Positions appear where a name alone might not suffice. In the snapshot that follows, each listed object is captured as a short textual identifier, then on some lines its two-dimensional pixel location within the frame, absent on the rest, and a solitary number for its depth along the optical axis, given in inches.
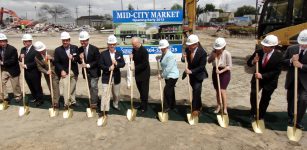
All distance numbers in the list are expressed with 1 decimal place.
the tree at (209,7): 3609.7
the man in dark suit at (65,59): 260.8
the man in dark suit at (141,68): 248.5
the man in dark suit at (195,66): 231.1
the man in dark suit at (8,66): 284.7
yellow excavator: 434.3
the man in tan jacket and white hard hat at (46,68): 266.4
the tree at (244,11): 3400.6
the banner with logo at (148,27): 356.5
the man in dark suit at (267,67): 208.9
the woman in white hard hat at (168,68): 242.1
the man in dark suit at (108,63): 247.8
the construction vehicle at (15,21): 1988.4
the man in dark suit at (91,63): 255.8
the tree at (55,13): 3637.3
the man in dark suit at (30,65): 273.3
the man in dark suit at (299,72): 198.2
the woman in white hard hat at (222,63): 222.9
